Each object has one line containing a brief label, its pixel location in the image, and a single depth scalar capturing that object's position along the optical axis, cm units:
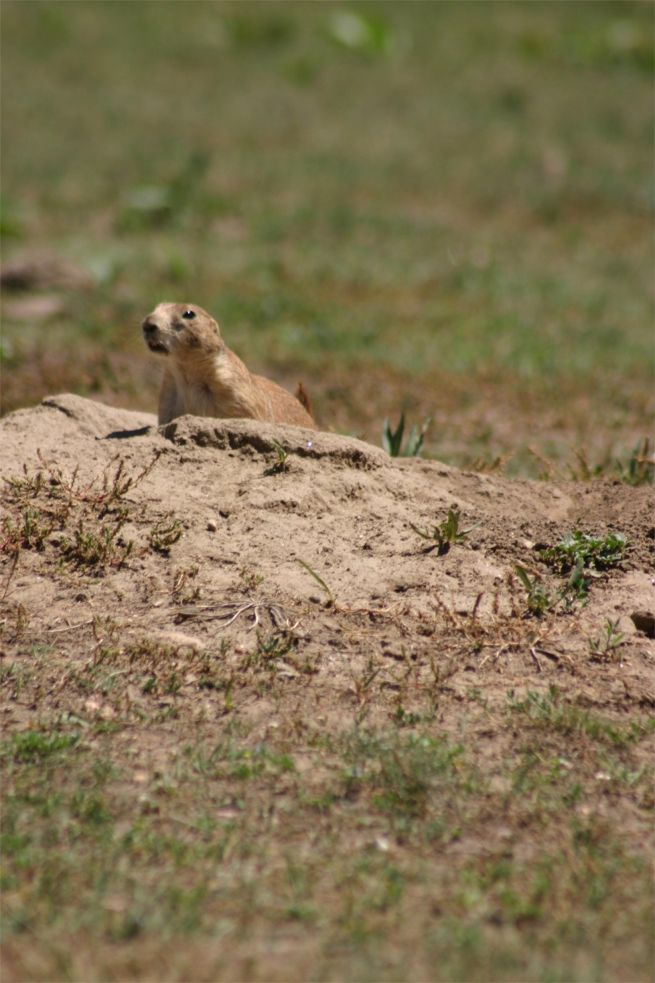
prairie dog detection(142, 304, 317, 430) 1161
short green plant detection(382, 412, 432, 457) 1189
